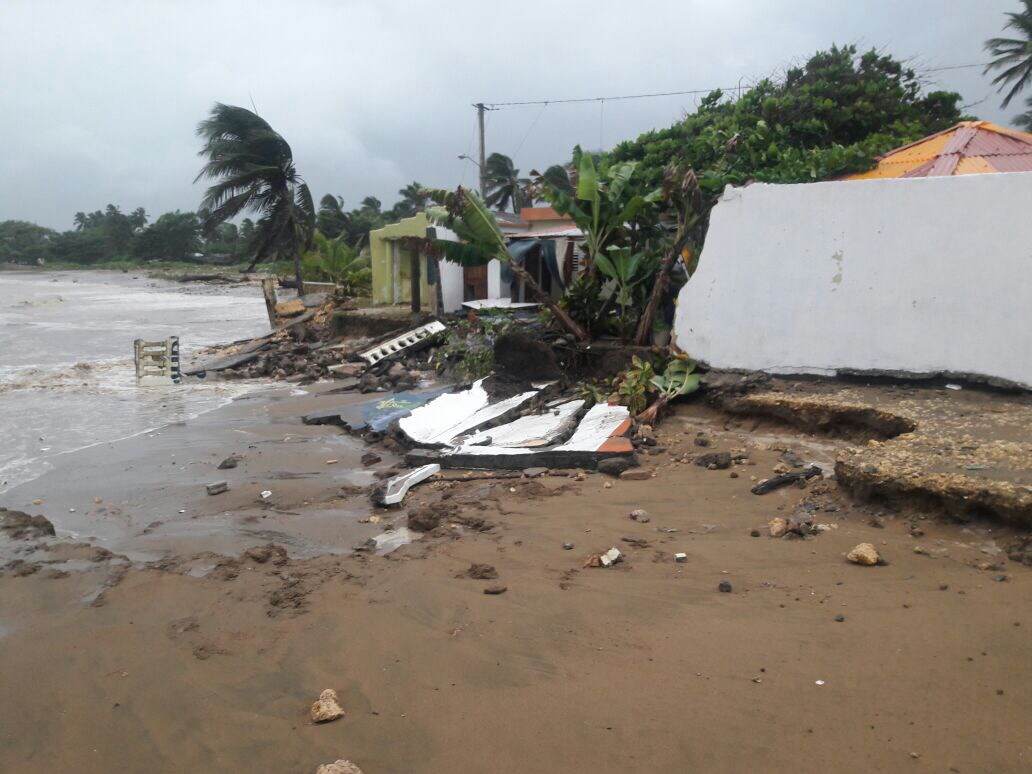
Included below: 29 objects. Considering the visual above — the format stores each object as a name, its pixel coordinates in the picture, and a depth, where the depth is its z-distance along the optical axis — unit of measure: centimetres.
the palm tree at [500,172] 4303
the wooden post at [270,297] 2188
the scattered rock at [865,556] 440
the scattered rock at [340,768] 303
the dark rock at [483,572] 496
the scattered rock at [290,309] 2258
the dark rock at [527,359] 1098
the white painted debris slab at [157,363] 1560
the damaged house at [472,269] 1650
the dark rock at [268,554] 567
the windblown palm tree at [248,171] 2520
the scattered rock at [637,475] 692
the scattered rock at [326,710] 346
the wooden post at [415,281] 1780
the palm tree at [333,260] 3195
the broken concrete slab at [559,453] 747
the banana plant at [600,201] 1063
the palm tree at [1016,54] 3100
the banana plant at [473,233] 1108
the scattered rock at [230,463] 858
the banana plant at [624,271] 1085
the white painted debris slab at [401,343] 1544
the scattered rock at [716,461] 681
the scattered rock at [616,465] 716
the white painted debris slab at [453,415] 912
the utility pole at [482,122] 3103
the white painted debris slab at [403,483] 688
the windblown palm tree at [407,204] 6101
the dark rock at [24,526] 650
